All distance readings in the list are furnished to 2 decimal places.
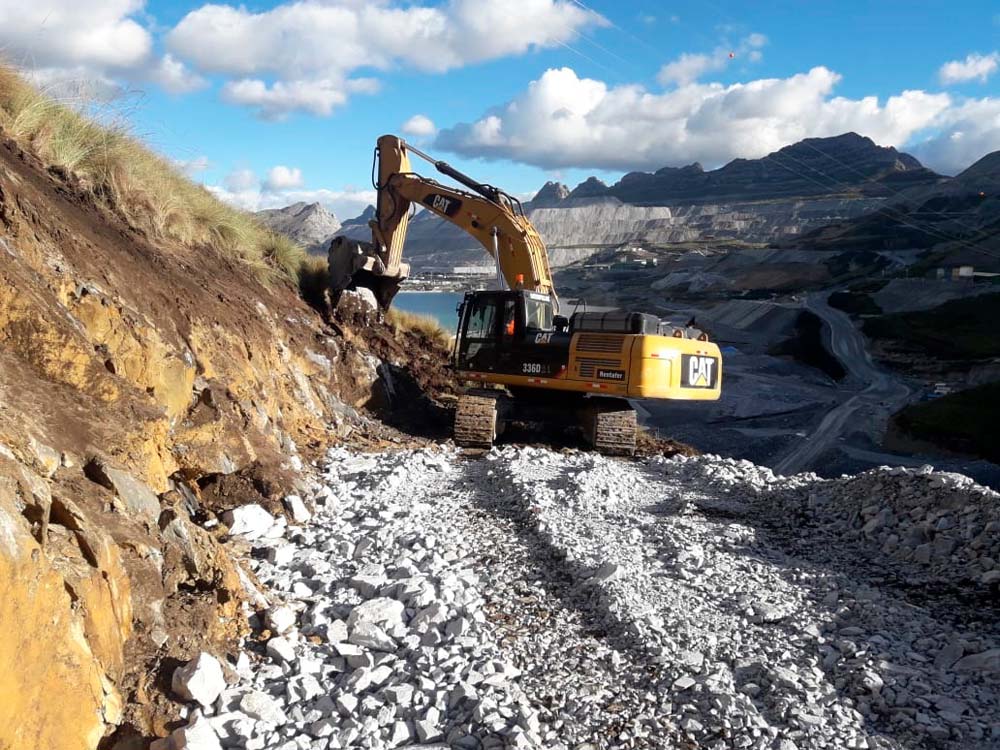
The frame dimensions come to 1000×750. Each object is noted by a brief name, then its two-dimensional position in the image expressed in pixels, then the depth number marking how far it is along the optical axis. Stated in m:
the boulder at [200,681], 3.76
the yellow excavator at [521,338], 12.00
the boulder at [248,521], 6.16
